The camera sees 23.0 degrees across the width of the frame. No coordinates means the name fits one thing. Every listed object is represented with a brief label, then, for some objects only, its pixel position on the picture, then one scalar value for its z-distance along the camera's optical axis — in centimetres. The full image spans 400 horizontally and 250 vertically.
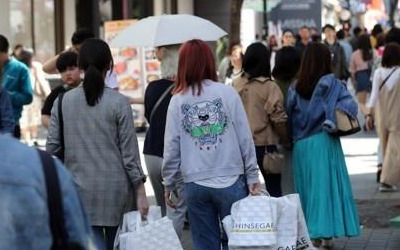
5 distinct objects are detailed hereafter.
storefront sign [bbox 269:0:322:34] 2738
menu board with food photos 1878
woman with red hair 605
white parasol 827
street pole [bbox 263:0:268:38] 2986
